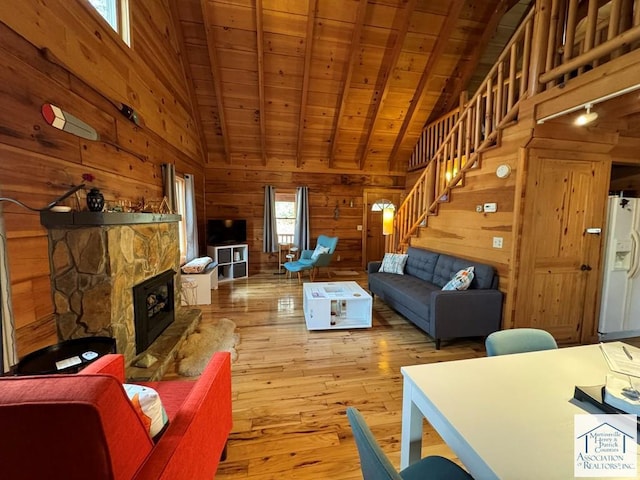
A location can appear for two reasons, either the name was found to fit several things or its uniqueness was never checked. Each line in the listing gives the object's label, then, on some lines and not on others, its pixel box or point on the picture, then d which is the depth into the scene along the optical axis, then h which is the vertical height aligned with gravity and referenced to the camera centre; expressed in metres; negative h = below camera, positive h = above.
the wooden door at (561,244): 2.78 -0.24
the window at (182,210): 4.68 +0.11
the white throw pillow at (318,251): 5.72 -0.68
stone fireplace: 1.82 -0.40
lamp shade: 5.05 -0.04
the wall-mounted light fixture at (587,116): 2.20 +0.88
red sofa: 0.58 -0.47
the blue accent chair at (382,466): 0.63 -0.58
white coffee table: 3.26 -1.08
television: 5.72 -0.30
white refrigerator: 2.97 -0.54
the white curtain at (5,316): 1.40 -0.51
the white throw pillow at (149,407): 0.94 -0.65
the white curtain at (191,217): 4.76 +0.00
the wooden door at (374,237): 7.04 -0.46
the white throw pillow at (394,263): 4.34 -0.69
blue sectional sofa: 2.80 -0.88
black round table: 1.47 -0.80
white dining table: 0.76 -0.63
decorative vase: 1.94 +0.11
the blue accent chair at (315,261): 5.57 -0.87
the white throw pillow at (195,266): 4.29 -0.76
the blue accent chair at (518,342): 1.39 -0.62
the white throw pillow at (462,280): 2.98 -0.65
